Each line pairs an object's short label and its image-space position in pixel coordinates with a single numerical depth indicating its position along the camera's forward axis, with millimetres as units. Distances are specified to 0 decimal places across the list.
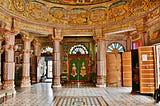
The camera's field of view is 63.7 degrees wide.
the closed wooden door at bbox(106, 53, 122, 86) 9073
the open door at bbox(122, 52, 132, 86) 8842
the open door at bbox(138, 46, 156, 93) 6003
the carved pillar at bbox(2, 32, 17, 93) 6703
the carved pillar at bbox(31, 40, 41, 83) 11258
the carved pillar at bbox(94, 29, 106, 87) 8881
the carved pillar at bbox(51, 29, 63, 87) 8898
